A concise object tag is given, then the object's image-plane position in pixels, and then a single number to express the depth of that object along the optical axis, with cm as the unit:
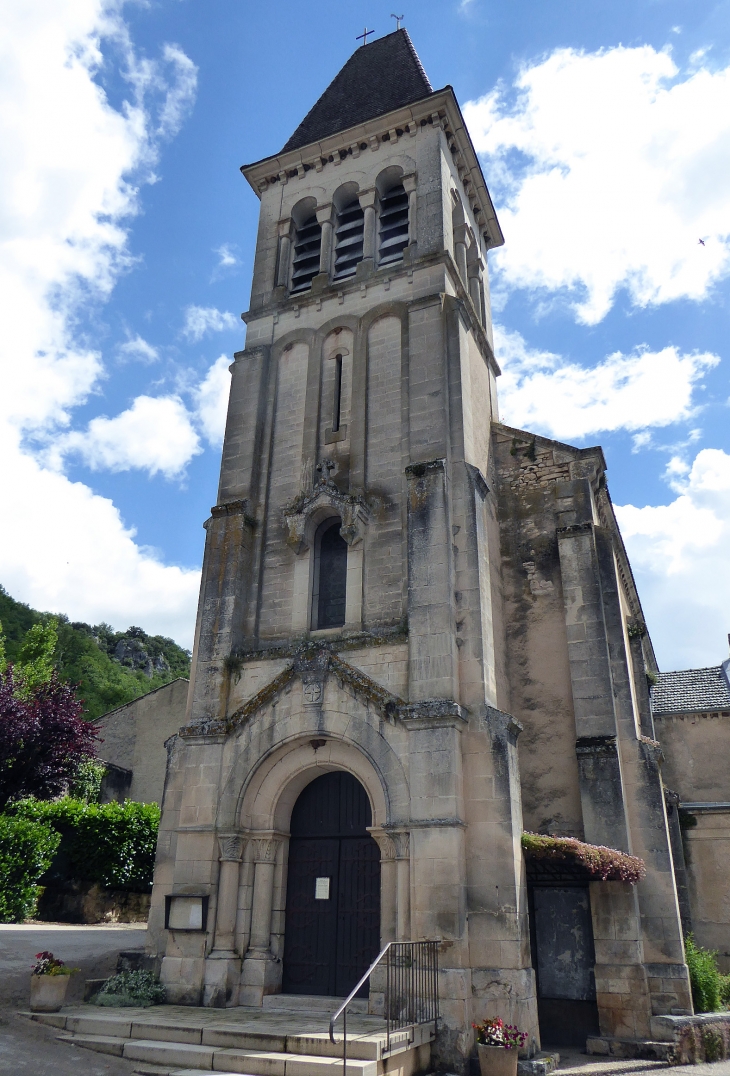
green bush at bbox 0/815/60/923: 1678
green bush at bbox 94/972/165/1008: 1142
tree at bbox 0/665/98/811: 1959
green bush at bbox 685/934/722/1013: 1241
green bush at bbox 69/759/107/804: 2423
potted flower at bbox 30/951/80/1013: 1051
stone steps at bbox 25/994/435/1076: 854
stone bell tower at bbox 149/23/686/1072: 1129
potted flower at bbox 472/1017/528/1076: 920
